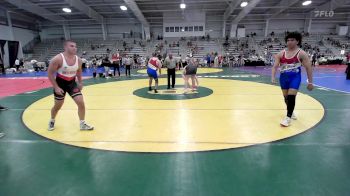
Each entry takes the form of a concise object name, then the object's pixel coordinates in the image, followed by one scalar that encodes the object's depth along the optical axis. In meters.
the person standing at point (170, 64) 8.91
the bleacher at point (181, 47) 30.97
